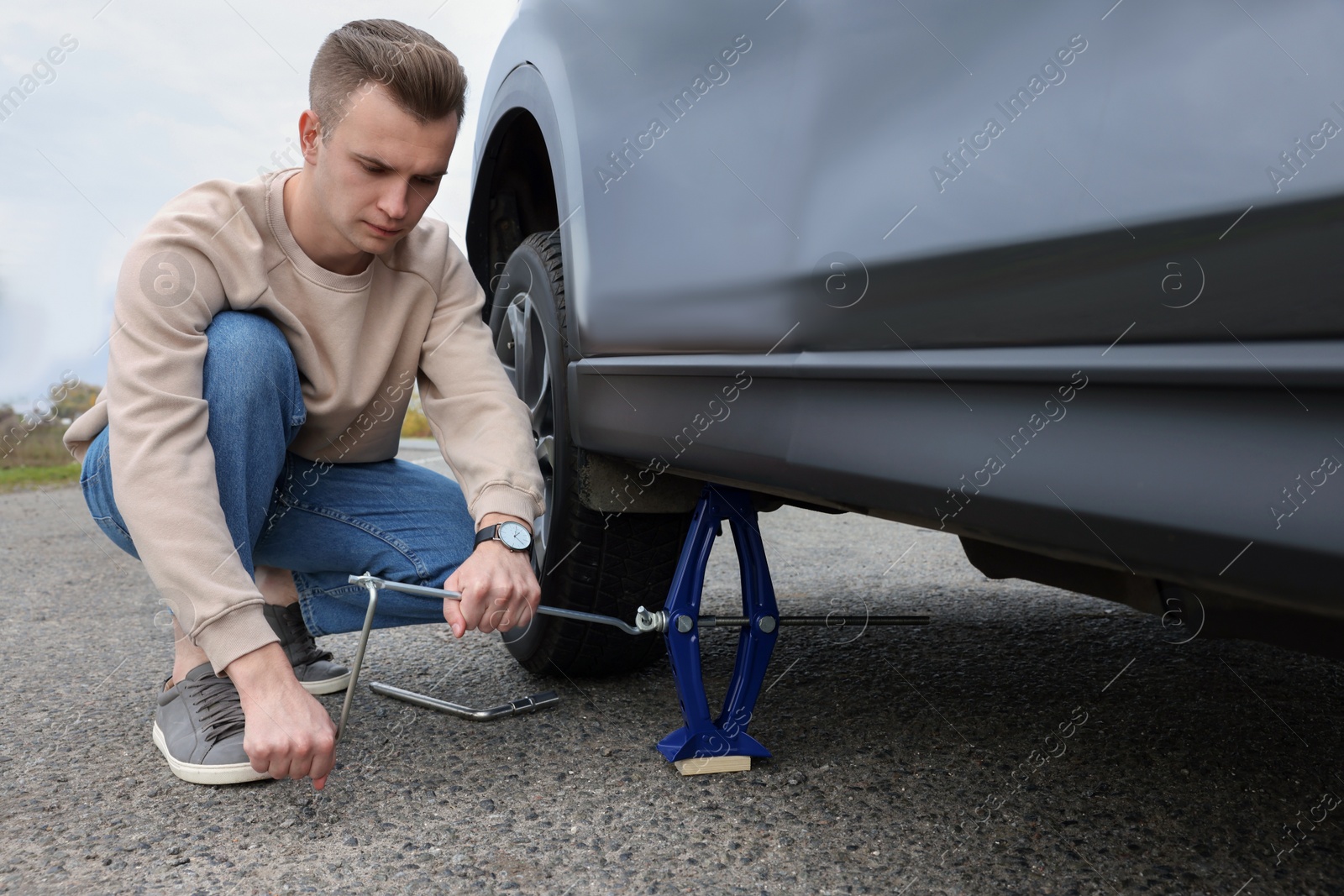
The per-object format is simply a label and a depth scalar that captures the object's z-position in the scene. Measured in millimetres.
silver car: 563
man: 1087
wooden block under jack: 1260
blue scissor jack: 1260
